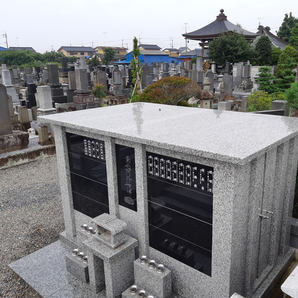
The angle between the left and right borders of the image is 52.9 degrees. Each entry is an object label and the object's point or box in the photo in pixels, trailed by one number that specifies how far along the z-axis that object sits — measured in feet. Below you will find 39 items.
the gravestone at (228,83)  63.06
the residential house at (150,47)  278.42
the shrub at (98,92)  59.00
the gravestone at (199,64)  91.57
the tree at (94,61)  162.30
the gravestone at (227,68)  96.63
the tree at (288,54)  81.76
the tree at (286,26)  171.61
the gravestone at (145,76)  72.46
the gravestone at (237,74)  82.04
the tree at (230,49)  99.86
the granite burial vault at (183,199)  10.12
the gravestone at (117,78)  68.11
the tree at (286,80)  49.95
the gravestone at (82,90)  49.19
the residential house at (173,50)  340.80
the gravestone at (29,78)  66.87
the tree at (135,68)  39.34
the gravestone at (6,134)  30.91
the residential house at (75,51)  306.55
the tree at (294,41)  108.17
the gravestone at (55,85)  55.01
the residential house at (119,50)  322.45
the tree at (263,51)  97.96
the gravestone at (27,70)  96.32
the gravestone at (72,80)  61.82
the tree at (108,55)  175.59
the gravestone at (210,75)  66.58
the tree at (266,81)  52.44
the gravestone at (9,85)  51.57
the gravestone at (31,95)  53.21
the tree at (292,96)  18.81
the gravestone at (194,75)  70.90
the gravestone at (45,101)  39.55
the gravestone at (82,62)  73.27
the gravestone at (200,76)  72.49
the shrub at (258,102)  35.88
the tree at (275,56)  97.99
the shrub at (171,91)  38.11
